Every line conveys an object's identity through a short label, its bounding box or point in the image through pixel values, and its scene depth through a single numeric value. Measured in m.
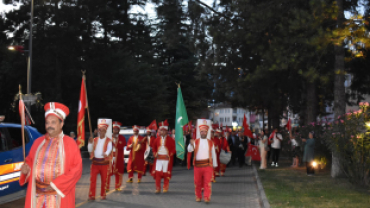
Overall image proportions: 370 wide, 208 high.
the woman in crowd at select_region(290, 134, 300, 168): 21.55
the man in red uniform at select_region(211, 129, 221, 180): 17.38
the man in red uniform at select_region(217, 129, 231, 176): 18.03
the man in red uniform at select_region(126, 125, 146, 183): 16.03
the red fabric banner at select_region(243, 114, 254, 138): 23.81
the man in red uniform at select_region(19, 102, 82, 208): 5.30
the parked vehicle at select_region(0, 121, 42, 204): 9.02
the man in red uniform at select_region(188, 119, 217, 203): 11.38
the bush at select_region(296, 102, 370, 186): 13.27
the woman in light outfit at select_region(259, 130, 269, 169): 21.56
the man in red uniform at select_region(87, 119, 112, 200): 11.54
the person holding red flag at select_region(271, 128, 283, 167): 22.30
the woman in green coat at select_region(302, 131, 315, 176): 17.19
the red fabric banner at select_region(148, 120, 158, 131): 18.19
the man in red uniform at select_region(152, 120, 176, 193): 13.37
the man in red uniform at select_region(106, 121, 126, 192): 13.92
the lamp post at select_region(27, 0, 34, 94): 21.52
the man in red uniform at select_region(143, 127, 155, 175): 15.64
